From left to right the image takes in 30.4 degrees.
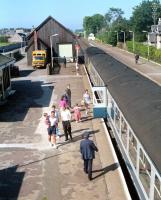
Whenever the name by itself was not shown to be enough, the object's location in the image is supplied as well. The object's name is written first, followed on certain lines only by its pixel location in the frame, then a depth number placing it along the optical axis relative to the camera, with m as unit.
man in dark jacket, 9.19
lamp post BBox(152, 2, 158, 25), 92.00
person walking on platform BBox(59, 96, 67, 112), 14.46
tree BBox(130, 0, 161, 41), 95.19
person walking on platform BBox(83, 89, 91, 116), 15.97
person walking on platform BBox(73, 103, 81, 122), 14.60
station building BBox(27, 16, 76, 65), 38.71
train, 6.03
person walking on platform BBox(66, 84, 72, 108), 16.84
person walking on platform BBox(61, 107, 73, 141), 12.40
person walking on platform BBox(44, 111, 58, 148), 11.84
